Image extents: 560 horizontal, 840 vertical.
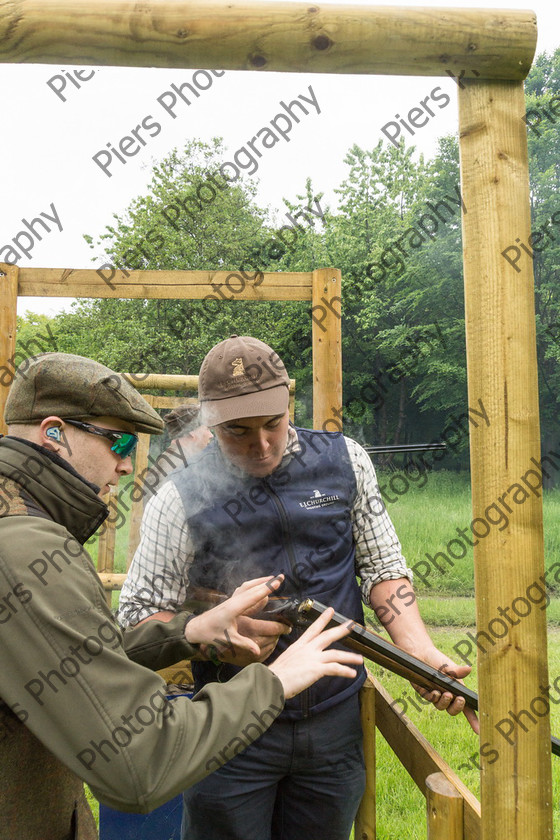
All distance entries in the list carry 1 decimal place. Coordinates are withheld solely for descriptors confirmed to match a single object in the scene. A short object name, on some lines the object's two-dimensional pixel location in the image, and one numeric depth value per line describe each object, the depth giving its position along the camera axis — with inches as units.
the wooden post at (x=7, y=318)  144.6
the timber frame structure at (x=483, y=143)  48.4
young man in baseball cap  82.0
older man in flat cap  45.8
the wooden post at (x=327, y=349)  143.6
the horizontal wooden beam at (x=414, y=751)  61.0
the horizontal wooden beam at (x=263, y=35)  48.1
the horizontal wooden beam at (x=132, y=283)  146.4
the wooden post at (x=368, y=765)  91.7
